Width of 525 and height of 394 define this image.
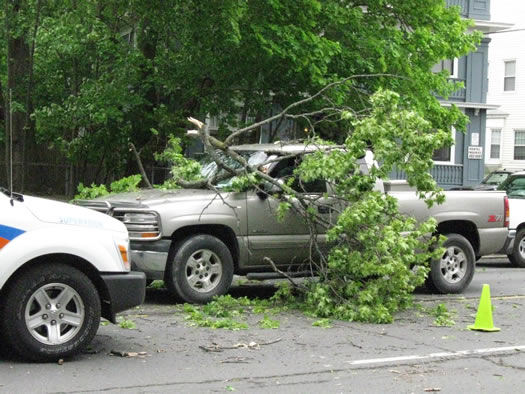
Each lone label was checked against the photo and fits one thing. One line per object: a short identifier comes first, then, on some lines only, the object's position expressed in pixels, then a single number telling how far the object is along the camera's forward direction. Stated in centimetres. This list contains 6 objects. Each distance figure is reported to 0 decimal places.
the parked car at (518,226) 1692
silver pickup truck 1040
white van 699
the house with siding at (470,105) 3250
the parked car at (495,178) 2648
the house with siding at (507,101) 3966
